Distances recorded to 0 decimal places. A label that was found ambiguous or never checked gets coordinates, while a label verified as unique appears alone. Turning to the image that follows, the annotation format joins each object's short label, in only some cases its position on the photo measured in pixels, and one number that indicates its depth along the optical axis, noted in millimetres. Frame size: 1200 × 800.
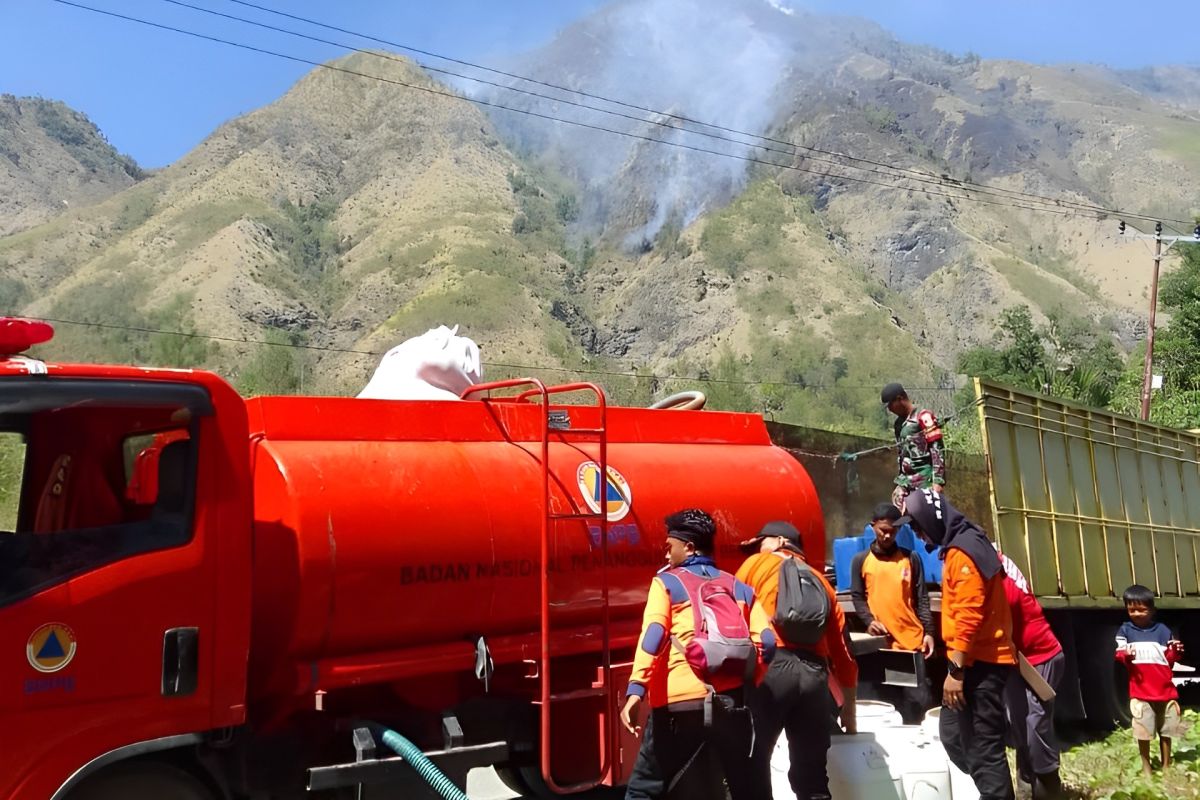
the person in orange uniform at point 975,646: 6211
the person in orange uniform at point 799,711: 5613
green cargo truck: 10000
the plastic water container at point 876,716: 6832
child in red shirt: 8789
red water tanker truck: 4535
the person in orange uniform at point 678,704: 5137
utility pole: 33438
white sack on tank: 6801
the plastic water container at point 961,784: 6824
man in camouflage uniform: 9312
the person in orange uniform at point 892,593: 8234
